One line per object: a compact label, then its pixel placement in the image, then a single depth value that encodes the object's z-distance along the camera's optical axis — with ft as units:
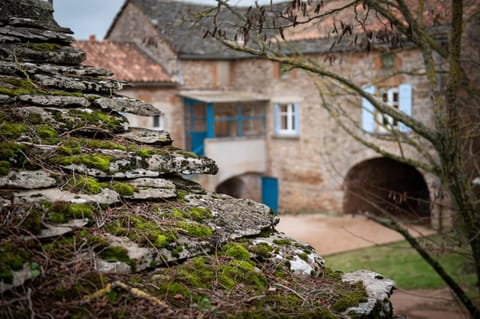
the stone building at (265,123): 68.90
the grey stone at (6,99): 12.97
